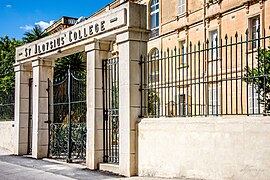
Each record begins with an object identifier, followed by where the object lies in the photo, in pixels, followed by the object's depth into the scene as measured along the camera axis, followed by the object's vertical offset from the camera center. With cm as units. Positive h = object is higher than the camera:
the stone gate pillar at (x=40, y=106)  1406 +5
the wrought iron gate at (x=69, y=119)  1295 -38
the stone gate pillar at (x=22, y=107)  1516 +2
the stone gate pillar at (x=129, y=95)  995 +30
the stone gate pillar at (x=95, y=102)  1118 +15
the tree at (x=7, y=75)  1748 +205
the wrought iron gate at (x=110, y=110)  1125 -7
